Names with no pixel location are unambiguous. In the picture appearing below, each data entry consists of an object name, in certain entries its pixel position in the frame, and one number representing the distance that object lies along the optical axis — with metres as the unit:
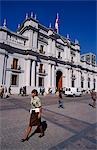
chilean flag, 36.59
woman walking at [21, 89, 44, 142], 5.25
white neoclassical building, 27.11
